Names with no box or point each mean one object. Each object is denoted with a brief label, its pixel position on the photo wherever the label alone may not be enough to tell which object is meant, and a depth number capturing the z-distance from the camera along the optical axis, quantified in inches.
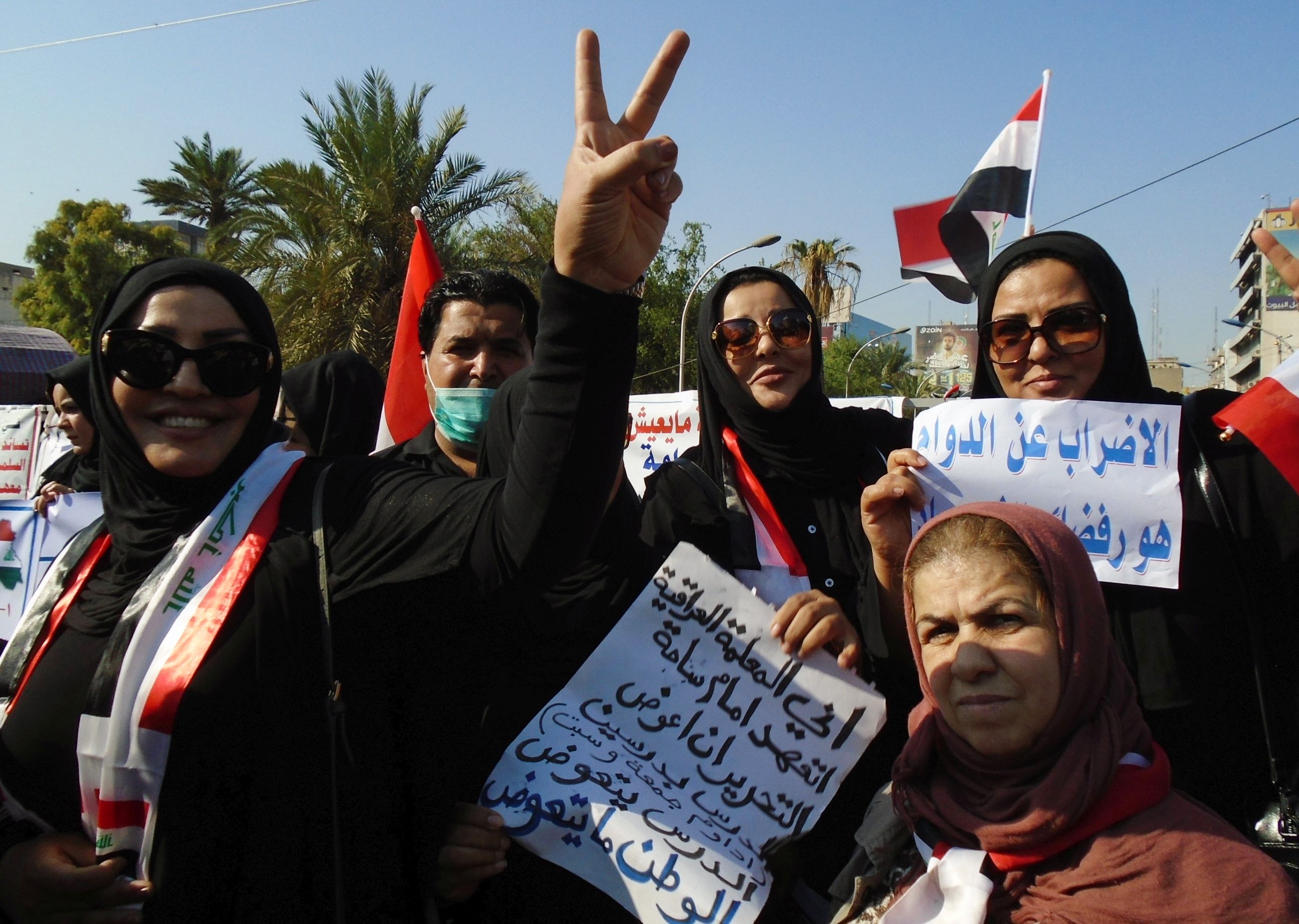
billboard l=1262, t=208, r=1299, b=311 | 2810.0
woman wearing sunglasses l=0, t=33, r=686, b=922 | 59.6
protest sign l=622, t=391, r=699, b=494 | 348.0
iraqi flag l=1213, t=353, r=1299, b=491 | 81.2
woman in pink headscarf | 60.9
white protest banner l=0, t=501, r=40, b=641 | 127.9
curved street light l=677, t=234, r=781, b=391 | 913.9
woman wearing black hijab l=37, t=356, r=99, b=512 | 165.6
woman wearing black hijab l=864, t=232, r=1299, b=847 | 79.7
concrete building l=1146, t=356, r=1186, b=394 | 3816.4
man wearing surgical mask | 118.3
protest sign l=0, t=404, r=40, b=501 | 326.3
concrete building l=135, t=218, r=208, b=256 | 1795.0
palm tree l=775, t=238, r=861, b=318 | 1653.5
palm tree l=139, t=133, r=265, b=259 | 1309.1
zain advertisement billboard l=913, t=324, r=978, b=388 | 3629.4
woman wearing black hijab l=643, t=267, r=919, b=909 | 91.3
